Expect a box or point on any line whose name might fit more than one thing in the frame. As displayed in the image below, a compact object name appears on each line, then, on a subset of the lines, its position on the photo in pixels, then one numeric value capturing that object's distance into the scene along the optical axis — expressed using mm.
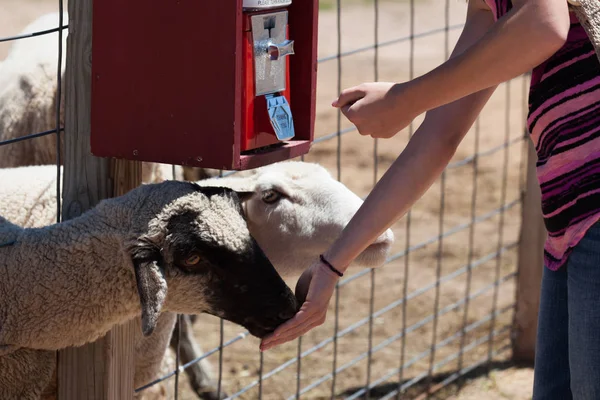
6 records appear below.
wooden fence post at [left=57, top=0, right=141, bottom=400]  4539
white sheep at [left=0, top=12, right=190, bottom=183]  8609
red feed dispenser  4156
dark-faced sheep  4363
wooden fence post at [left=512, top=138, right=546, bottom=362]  8937
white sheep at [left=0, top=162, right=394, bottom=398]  6234
